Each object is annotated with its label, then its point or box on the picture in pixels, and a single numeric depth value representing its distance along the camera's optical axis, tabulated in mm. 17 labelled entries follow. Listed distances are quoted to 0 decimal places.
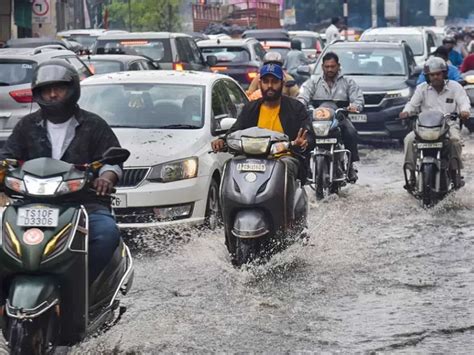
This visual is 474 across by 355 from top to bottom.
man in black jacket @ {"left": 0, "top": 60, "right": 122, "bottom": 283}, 6434
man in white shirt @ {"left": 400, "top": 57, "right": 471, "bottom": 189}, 13594
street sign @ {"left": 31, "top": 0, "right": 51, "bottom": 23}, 38106
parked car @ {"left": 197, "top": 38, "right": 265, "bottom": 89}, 26828
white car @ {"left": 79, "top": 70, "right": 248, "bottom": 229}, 10945
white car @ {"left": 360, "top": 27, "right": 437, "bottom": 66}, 28406
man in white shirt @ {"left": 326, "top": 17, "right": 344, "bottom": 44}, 36812
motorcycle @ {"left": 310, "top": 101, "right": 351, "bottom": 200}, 13898
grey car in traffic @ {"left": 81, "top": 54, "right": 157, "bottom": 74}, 20062
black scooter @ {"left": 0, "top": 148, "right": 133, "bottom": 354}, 5816
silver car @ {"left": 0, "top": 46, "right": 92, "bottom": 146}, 16438
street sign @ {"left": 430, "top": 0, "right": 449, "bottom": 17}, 67625
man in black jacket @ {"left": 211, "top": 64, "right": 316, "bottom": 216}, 9844
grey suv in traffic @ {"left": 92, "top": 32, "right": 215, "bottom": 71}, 24656
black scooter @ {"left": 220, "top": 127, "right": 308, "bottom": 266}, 9227
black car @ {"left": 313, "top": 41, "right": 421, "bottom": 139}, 20656
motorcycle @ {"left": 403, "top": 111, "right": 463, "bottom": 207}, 13008
